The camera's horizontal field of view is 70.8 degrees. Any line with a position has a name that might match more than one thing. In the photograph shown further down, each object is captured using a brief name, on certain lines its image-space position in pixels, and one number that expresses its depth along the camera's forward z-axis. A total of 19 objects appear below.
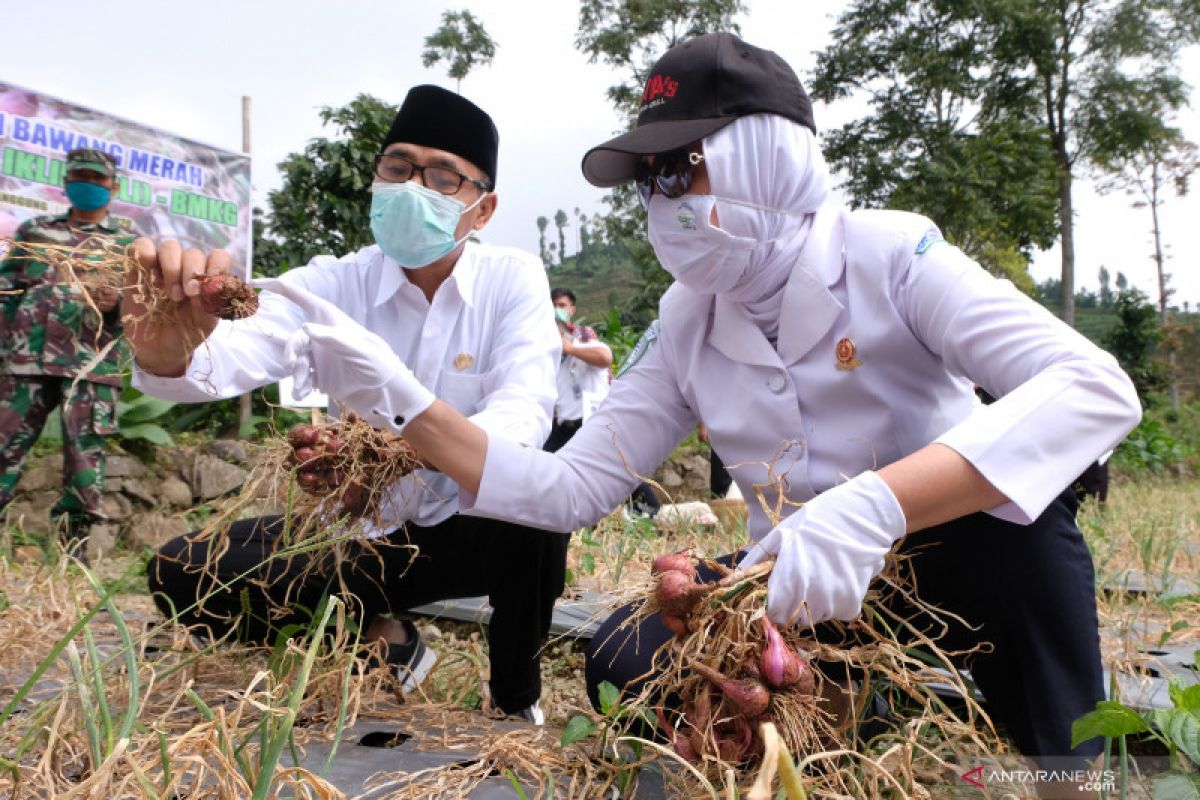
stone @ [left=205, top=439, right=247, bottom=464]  5.06
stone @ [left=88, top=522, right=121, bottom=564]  3.88
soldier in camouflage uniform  3.30
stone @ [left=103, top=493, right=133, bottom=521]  4.56
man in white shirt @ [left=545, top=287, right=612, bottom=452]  5.13
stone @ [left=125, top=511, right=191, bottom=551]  4.55
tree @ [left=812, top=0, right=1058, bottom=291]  11.80
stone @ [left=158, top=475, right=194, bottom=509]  4.82
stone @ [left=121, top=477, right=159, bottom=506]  4.70
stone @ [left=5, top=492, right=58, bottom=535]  4.23
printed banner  3.91
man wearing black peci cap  1.62
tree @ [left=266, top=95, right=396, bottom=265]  6.38
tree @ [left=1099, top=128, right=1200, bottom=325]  16.44
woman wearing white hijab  1.11
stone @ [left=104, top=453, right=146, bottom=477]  4.62
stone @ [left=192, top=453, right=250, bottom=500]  4.92
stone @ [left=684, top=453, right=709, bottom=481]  7.48
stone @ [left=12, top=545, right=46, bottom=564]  3.43
